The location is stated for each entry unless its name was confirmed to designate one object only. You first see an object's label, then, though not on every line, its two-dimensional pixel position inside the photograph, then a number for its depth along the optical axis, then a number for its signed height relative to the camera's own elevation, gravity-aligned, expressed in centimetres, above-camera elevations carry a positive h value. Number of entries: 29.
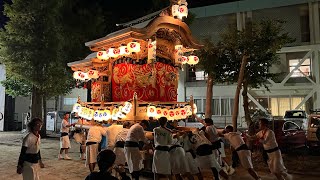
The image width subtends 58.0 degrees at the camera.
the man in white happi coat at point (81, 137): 1311 -149
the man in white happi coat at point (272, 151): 816 -138
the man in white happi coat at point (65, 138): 1322 -155
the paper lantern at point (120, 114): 975 -35
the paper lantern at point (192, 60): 1237 +186
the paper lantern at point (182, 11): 1077 +346
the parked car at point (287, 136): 1422 -169
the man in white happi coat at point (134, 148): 836 -129
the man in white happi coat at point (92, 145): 977 -139
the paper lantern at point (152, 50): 1038 +193
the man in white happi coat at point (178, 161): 791 -159
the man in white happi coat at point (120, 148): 895 -139
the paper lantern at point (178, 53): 1165 +204
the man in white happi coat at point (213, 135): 903 -101
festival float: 1015 +139
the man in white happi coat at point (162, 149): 785 -125
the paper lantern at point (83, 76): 1230 +120
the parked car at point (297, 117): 1862 -101
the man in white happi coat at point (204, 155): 809 -146
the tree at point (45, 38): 1859 +431
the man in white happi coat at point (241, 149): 854 -138
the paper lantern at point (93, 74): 1166 +121
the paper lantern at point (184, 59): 1197 +183
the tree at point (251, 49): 1405 +271
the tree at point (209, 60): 1569 +235
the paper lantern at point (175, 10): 1070 +344
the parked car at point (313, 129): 1435 -134
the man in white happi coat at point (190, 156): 805 -152
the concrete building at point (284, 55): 2441 +416
